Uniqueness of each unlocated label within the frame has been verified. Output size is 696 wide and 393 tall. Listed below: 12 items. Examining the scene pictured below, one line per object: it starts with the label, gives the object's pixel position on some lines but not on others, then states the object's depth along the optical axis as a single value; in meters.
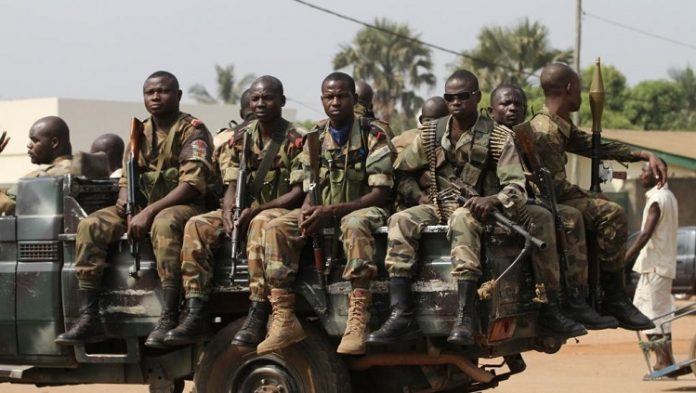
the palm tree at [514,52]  49.44
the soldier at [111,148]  11.92
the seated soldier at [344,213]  7.57
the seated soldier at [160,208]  8.15
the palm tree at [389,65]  58.53
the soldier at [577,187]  8.55
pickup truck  7.66
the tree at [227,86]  77.81
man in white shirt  12.09
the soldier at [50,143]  9.85
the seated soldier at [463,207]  7.35
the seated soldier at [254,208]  7.88
